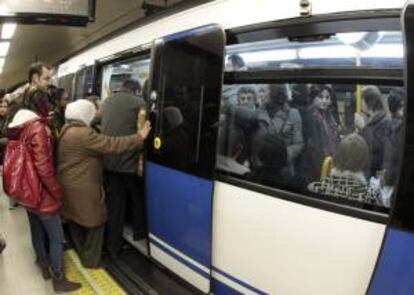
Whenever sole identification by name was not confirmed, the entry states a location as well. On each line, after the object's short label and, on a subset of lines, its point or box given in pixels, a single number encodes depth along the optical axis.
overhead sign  4.34
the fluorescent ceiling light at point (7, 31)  9.01
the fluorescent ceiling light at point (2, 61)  14.95
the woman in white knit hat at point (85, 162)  3.54
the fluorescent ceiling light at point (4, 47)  11.51
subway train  1.99
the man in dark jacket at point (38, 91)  3.56
